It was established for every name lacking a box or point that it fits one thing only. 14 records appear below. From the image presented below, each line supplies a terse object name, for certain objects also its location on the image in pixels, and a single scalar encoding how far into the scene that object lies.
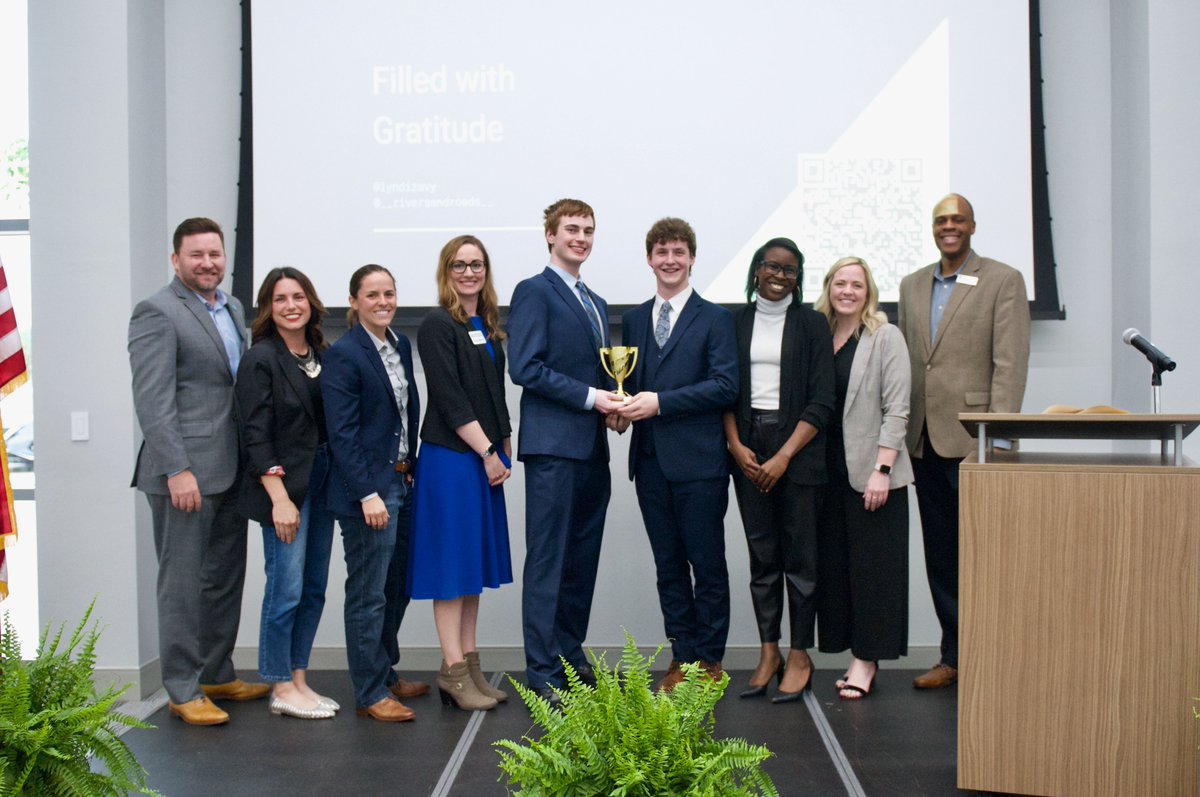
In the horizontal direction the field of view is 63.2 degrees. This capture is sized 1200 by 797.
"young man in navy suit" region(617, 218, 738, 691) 3.40
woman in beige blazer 3.43
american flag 2.90
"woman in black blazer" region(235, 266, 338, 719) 3.25
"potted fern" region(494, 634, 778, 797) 1.60
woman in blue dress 3.30
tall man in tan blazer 3.49
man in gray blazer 3.29
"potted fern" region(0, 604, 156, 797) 1.92
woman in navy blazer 3.22
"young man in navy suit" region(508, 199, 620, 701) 3.32
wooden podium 2.29
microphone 2.57
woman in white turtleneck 3.41
